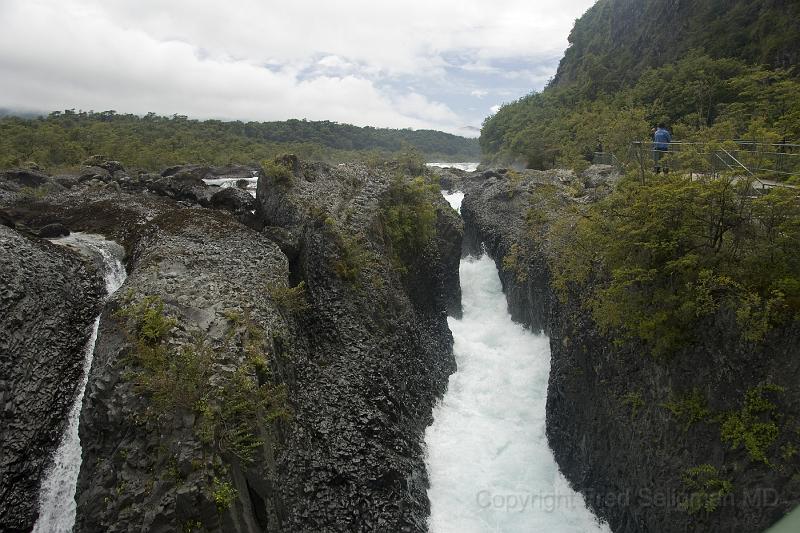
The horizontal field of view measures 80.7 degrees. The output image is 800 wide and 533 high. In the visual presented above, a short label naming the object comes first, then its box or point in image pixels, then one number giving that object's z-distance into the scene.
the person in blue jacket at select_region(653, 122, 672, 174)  16.24
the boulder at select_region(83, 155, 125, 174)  42.69
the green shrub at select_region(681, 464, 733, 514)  9.49
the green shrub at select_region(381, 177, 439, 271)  21.62
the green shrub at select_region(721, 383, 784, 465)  8.87
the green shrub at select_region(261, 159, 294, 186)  19.53
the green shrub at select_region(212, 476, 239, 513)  8.71
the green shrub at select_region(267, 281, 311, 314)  13.78
